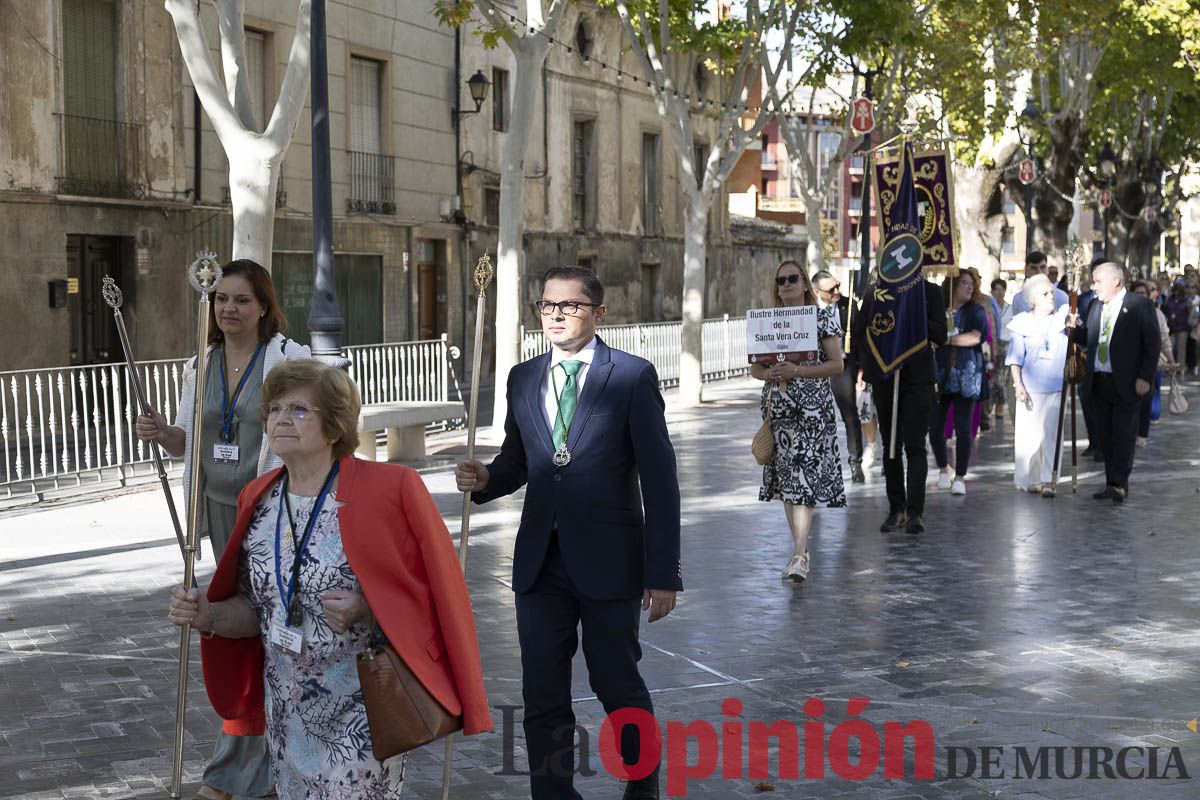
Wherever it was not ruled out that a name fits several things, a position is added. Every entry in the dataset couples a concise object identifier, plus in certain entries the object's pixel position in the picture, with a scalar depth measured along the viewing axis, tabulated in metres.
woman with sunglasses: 9.39
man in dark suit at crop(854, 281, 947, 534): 11.27
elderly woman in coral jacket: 3.97
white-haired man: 12.98
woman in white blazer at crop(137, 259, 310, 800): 5.50
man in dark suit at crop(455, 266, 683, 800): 5.05
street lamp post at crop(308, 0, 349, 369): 12.58
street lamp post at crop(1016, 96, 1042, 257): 31.06
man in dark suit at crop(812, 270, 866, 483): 14.36
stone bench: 15.57
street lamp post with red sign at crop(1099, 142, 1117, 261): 36.84
